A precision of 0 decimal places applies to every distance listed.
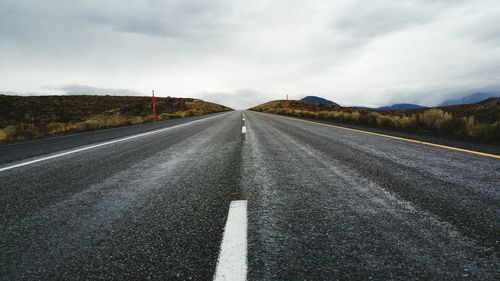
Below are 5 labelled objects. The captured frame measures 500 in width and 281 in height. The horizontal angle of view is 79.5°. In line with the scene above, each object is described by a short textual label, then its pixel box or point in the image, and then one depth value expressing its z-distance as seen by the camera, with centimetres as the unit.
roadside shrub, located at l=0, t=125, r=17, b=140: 1234
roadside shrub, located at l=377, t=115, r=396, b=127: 1348
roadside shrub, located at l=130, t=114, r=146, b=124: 2035
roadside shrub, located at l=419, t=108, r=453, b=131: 1047
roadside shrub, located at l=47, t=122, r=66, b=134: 1455
